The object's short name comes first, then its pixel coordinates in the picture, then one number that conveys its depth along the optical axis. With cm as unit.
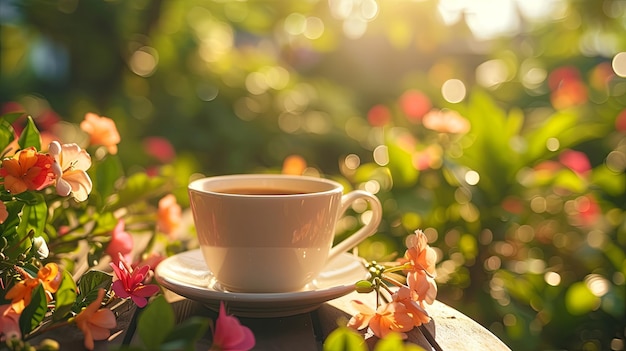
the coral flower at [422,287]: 83
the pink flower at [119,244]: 107
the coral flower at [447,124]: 174
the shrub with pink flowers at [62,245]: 76
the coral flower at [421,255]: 85
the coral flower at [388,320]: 82
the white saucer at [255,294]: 86
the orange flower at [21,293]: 76
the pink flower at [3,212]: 82
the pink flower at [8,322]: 73
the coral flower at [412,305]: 82
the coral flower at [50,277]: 78
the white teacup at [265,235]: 91
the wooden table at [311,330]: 82
